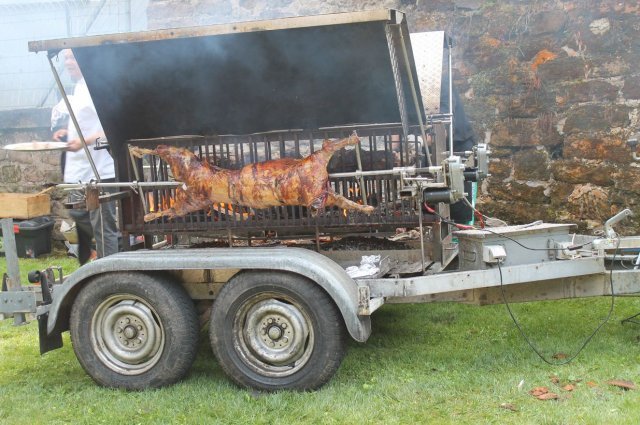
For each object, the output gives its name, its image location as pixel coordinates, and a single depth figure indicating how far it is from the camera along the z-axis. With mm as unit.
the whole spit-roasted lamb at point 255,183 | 4527
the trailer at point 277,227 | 4238
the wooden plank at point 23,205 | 4836
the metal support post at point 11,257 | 4586
